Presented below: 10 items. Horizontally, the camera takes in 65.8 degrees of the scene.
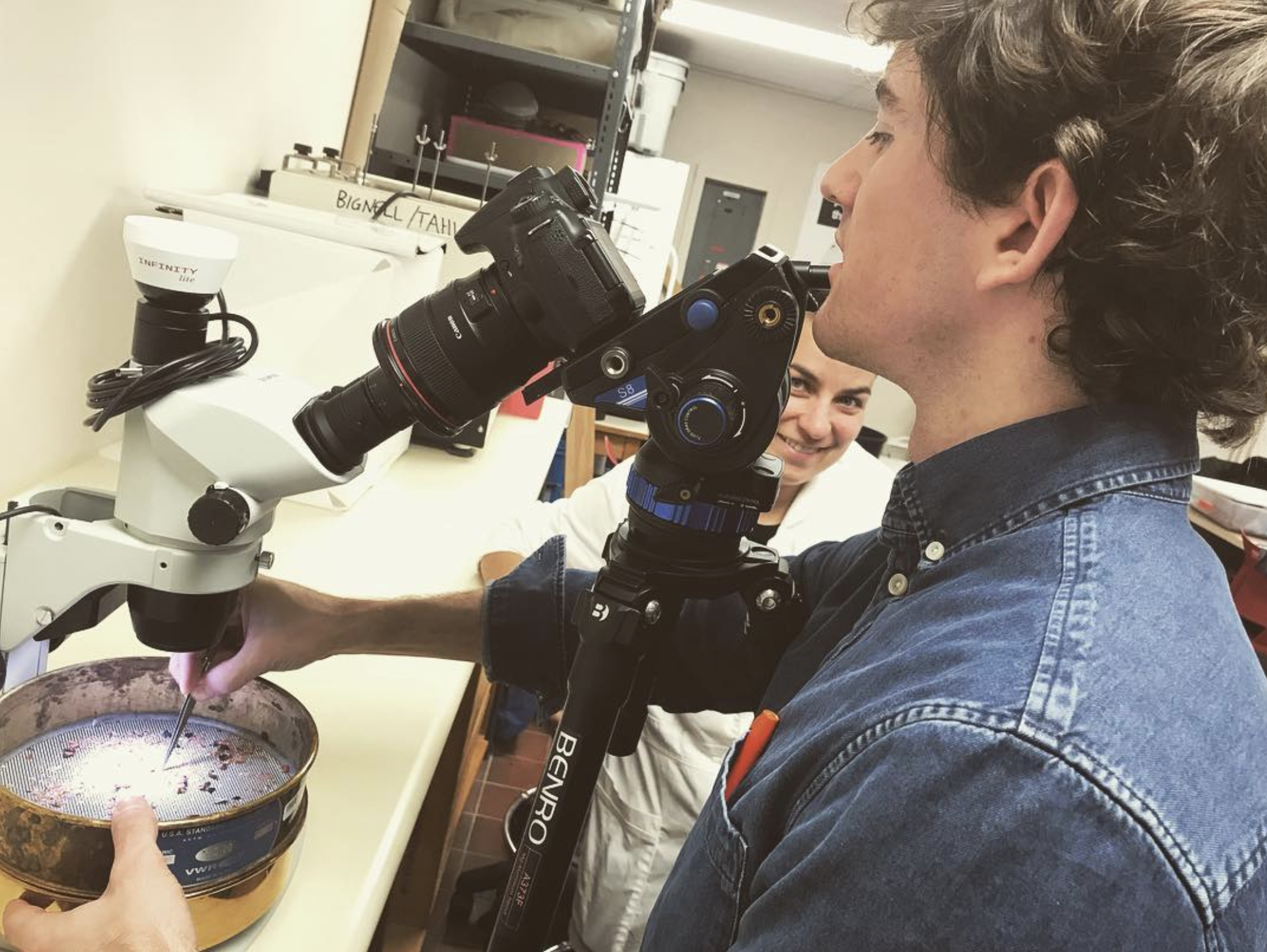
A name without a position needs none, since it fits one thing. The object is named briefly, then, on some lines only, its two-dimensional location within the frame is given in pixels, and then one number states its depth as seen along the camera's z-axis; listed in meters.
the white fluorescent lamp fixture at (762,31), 4.84
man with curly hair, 0.48
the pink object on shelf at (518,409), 2.50
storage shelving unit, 2.29
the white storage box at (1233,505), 2.86
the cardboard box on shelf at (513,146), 2.62
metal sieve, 0.64
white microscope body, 0.73
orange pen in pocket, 0.66
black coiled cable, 0.73
